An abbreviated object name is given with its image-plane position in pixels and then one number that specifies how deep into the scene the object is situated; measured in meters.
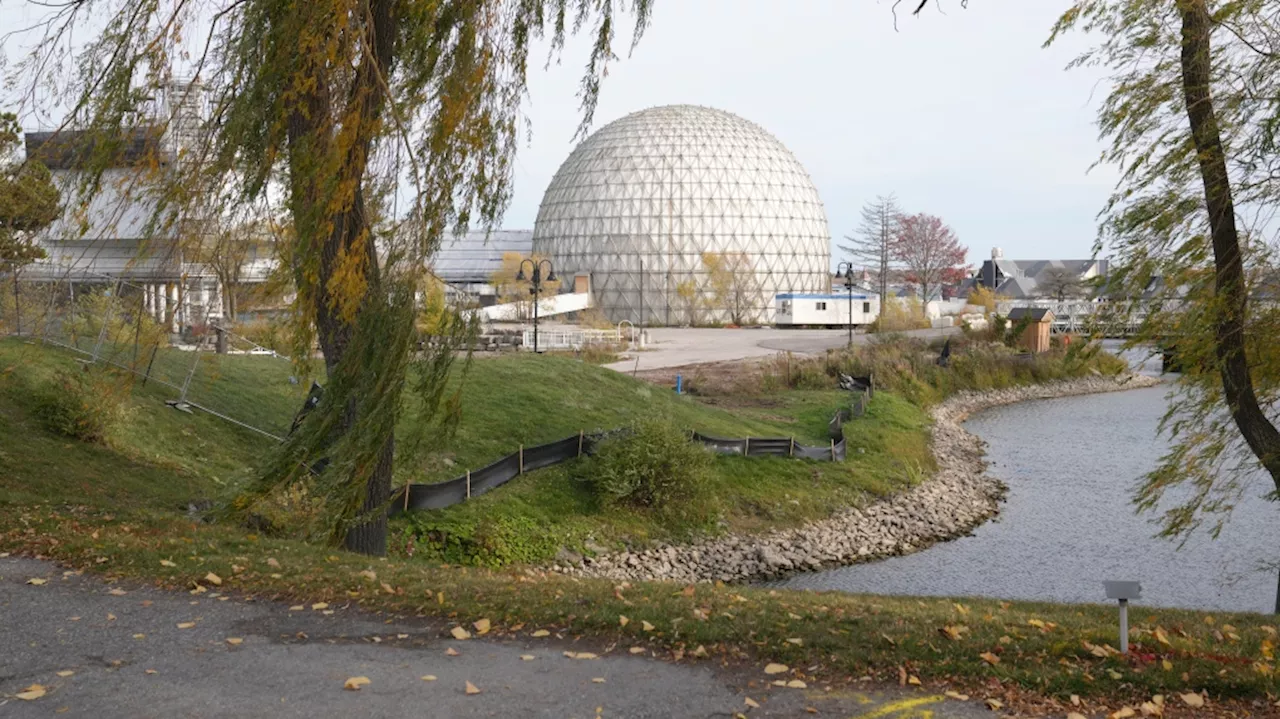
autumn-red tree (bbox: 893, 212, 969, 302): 103.56
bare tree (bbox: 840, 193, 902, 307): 99.50
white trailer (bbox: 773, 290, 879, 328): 74.25
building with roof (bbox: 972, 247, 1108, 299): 114.00
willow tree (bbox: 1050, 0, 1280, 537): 11.01
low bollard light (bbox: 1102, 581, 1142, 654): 6.71
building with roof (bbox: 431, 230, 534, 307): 96.88
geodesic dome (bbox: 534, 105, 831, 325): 80.38
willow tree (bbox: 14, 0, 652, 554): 9.88
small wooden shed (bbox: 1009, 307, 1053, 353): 53.94
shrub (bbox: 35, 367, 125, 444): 15.95
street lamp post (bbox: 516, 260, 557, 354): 37.28
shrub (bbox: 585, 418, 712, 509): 20.38
